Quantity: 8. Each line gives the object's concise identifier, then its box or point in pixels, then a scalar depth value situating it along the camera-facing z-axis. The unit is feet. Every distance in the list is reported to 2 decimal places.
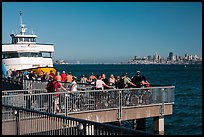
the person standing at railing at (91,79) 76.33
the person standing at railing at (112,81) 65.16
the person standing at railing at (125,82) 59.31
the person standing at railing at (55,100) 49.06
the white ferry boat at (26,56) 145.28
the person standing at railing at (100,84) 55.93
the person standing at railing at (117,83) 61.00
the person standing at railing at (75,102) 51.01
